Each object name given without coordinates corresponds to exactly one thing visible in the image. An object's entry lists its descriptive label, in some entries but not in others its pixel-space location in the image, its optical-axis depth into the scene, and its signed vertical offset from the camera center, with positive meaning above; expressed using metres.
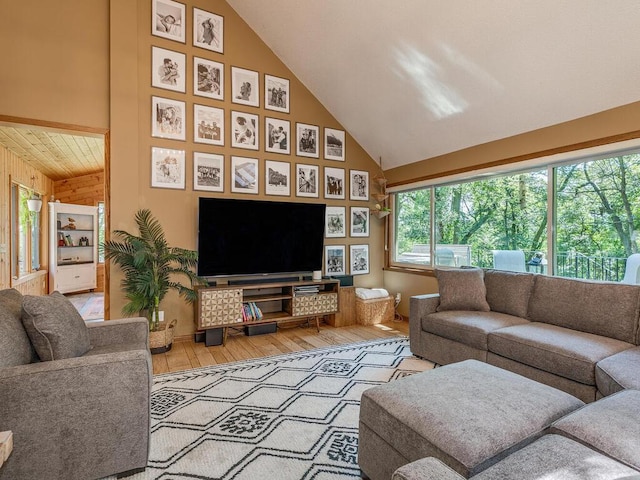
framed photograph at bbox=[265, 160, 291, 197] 4.32 +0.85
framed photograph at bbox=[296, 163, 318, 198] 4.55 +0.86
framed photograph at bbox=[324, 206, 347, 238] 4.81 +0.31
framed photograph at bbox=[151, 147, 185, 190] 3.68 +0.84
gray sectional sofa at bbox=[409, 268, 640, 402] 2.14 -0.68
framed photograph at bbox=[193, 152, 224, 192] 3.89 +0.84
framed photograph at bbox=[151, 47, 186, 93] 3.67 +1.92
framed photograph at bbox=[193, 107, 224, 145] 3.89 +1.39
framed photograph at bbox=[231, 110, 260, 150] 4.10 +1.39
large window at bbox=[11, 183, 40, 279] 5.27 +0.19
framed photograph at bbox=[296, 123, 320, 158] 4.57 +1.41
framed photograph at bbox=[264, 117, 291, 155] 4.33 +1.41
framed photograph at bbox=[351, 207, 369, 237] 5.02 +0.33
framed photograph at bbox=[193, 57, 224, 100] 3.89 +1.92
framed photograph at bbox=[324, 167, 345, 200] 4.78 +0.86
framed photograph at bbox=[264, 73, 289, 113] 4.33 +1.94
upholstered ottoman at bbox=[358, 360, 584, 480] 1.27 -0.72
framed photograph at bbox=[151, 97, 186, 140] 3.67 +1.38
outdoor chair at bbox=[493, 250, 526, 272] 3.65 -0.19
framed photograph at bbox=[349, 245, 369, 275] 5.01 -0.23
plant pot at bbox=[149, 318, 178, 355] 3.36 -0.94
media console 3.65 -0.69
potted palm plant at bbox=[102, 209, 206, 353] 3.36 -0.25
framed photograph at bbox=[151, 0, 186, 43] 3.66 +2.46
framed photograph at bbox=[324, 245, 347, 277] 4.81 -0.23
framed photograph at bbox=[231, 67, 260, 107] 4.10 +1.93
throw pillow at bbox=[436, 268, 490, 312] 3.28 -0.47
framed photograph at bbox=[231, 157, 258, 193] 4.09 +0.85
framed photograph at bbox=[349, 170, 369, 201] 5.01 +0.87
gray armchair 1.42 -0.74
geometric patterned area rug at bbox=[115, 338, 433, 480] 1.74 -1.12
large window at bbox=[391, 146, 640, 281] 2.97 +0.24
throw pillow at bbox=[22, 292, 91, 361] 1.72 -0.43
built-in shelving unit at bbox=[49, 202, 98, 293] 6.95 -0.03
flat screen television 3.71 +0.09
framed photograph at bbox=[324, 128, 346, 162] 4.79 +1.42
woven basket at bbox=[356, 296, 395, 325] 4.57 -0.90
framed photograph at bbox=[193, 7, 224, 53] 3.88 +2.48
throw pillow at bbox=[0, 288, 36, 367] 1.56 -0.45
